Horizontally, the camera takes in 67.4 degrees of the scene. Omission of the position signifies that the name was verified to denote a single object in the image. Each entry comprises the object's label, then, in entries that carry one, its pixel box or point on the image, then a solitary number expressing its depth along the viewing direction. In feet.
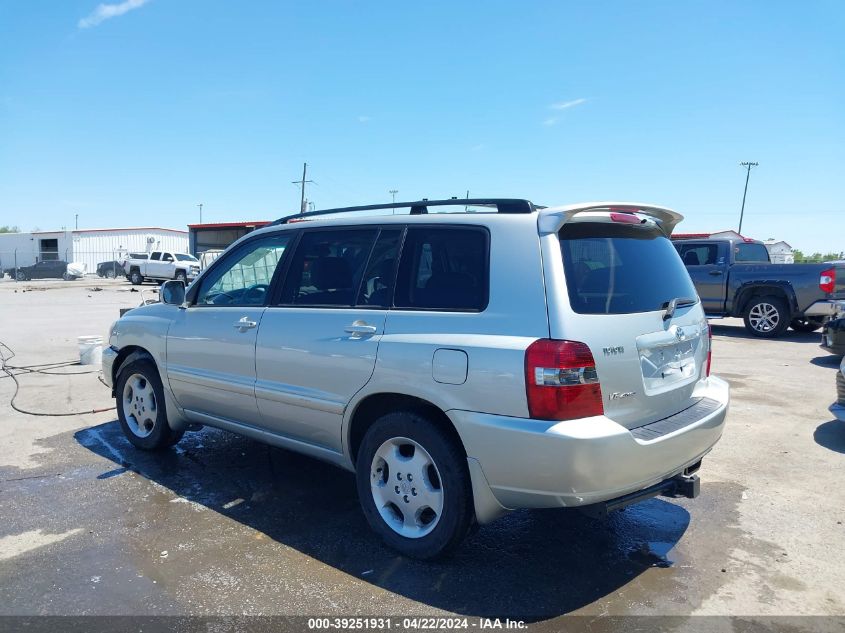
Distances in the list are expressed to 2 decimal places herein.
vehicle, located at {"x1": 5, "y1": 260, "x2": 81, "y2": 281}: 134.82
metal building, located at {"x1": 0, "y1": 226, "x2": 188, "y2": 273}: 163.43
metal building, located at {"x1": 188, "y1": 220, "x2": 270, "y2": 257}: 133.88
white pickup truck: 119.96
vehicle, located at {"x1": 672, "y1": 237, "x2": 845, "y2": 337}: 38.81
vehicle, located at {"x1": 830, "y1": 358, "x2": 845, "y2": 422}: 18.13
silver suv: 9.64
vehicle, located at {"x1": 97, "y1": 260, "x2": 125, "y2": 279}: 146.51
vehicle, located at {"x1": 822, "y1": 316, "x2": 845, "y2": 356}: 28.12
